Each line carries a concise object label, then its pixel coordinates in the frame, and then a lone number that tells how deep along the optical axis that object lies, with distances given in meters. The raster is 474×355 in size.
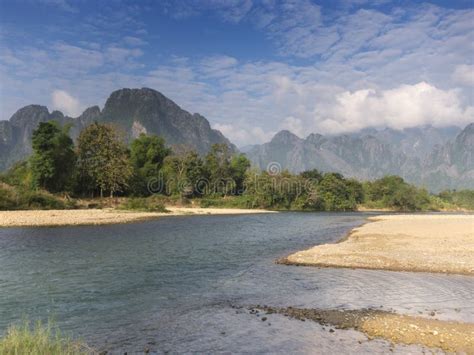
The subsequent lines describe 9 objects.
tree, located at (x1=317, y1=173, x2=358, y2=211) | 125.62
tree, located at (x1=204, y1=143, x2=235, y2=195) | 124.75
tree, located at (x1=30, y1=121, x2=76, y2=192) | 78.94
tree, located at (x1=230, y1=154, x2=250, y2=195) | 132.82
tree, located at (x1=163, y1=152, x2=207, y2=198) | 108.88
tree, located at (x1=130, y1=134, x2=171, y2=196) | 104.44
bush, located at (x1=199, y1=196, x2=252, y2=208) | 112.22
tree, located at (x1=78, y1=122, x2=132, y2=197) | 88.88
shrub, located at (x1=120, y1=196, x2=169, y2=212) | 82.44
